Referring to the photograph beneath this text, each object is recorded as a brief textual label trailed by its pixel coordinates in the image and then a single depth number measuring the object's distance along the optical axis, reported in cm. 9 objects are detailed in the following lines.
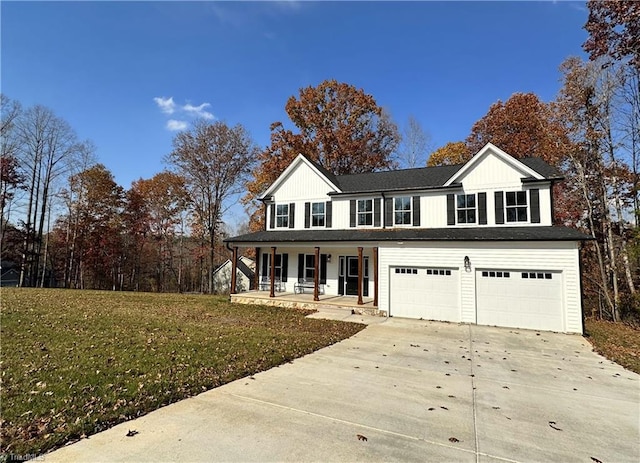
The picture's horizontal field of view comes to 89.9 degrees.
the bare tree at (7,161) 2289
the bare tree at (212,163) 2655
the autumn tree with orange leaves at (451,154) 2725
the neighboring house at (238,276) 3027
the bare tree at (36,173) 2538
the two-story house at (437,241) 1168
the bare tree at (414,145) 2938
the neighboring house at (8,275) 3515
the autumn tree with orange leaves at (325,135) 2666
